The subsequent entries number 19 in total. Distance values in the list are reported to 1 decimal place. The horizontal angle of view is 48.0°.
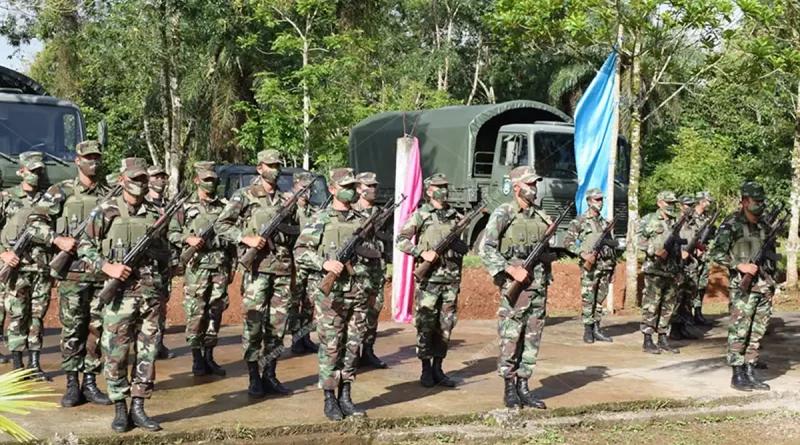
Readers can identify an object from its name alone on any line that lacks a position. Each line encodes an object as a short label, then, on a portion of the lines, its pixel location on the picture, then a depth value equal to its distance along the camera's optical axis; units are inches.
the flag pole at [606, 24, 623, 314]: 516.4
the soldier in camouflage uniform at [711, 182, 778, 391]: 328.8
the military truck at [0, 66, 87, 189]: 494.0
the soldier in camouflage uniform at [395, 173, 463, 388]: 317.4
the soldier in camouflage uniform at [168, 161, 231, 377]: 330.3
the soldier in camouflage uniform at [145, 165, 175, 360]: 257.4
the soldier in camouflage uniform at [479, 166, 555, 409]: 281.1
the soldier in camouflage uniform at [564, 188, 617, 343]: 436.5
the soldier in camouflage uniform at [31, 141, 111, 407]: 275.1
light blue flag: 524.4
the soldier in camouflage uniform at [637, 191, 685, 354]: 407.8
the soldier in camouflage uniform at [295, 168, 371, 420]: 262.7
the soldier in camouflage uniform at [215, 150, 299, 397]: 300.4
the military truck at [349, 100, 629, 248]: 613.6
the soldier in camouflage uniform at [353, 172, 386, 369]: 277.3
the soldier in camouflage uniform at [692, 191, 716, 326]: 475.2
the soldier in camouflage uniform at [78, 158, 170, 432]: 241.8
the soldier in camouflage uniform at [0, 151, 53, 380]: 322.0
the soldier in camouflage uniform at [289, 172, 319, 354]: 346.3
